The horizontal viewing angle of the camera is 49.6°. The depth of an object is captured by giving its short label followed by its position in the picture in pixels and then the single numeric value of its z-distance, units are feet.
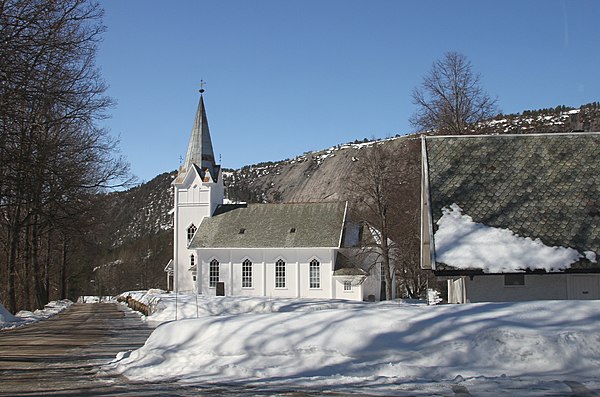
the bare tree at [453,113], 134.76
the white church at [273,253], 173.47
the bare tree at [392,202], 142.20
